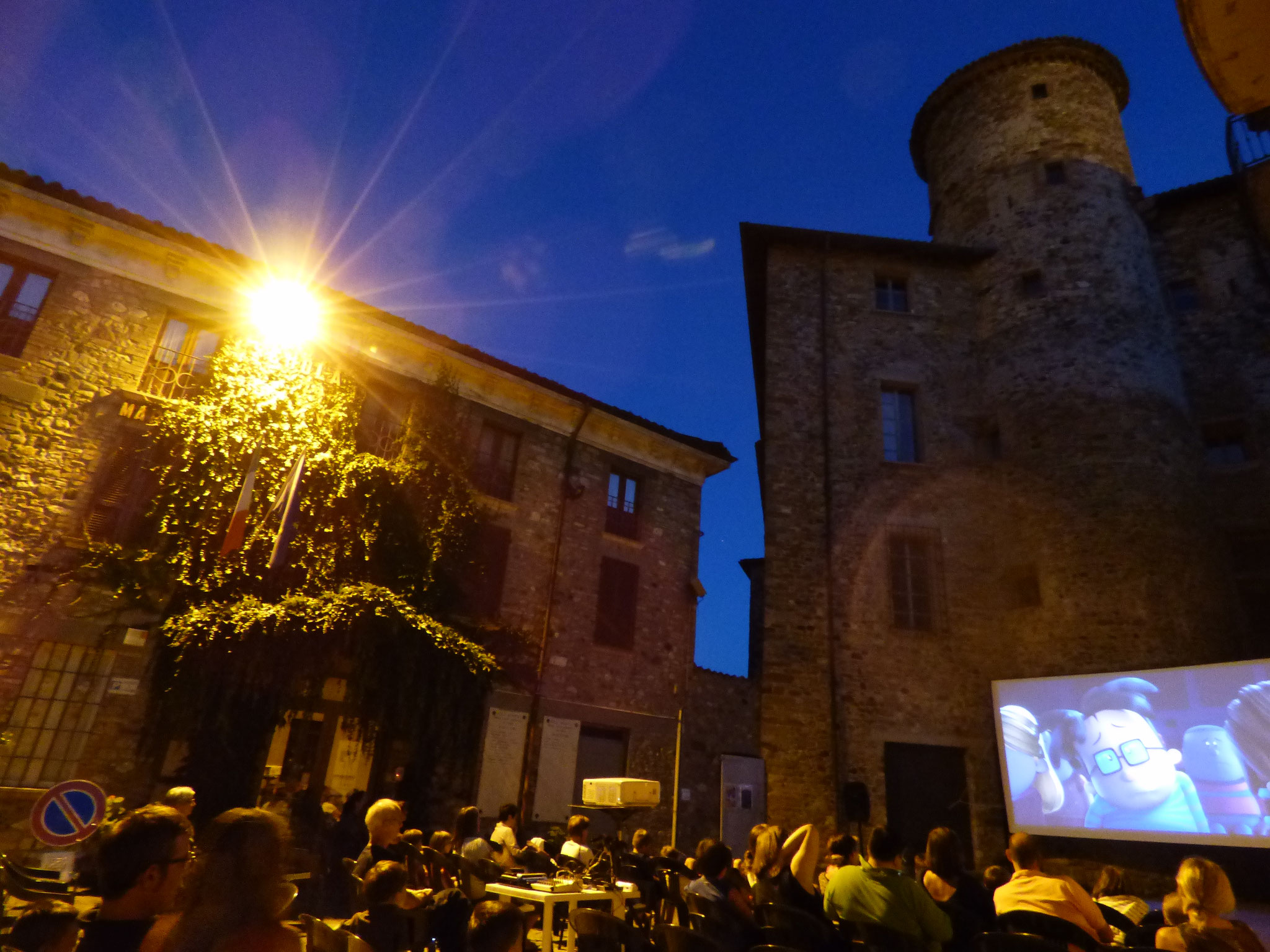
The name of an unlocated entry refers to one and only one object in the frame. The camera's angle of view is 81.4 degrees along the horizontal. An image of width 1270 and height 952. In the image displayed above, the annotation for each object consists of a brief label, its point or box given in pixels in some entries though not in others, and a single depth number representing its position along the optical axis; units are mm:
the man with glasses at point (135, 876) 2068
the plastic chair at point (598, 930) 3609
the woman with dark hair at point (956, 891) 4094
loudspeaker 11383
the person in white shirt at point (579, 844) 6648
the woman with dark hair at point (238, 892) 1791
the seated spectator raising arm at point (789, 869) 4328
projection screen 8820
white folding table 5281
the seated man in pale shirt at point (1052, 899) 3670
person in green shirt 3646
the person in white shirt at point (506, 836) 7223
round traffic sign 4398
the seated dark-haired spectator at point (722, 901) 4000
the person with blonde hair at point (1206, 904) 3215
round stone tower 11797
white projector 7996
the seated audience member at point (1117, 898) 4468
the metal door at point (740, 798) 11430
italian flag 9656
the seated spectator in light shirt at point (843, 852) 4887
